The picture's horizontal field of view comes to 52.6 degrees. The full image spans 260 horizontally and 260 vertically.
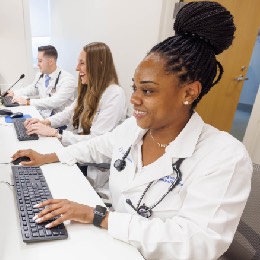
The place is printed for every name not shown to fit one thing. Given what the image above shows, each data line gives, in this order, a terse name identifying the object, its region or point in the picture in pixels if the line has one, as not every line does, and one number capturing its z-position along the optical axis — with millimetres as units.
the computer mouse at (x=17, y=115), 1870
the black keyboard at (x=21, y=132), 1490
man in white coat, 2465
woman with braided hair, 754
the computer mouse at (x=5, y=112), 1913
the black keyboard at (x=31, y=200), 788
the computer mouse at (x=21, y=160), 1221
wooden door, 2434
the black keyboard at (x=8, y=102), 2141
